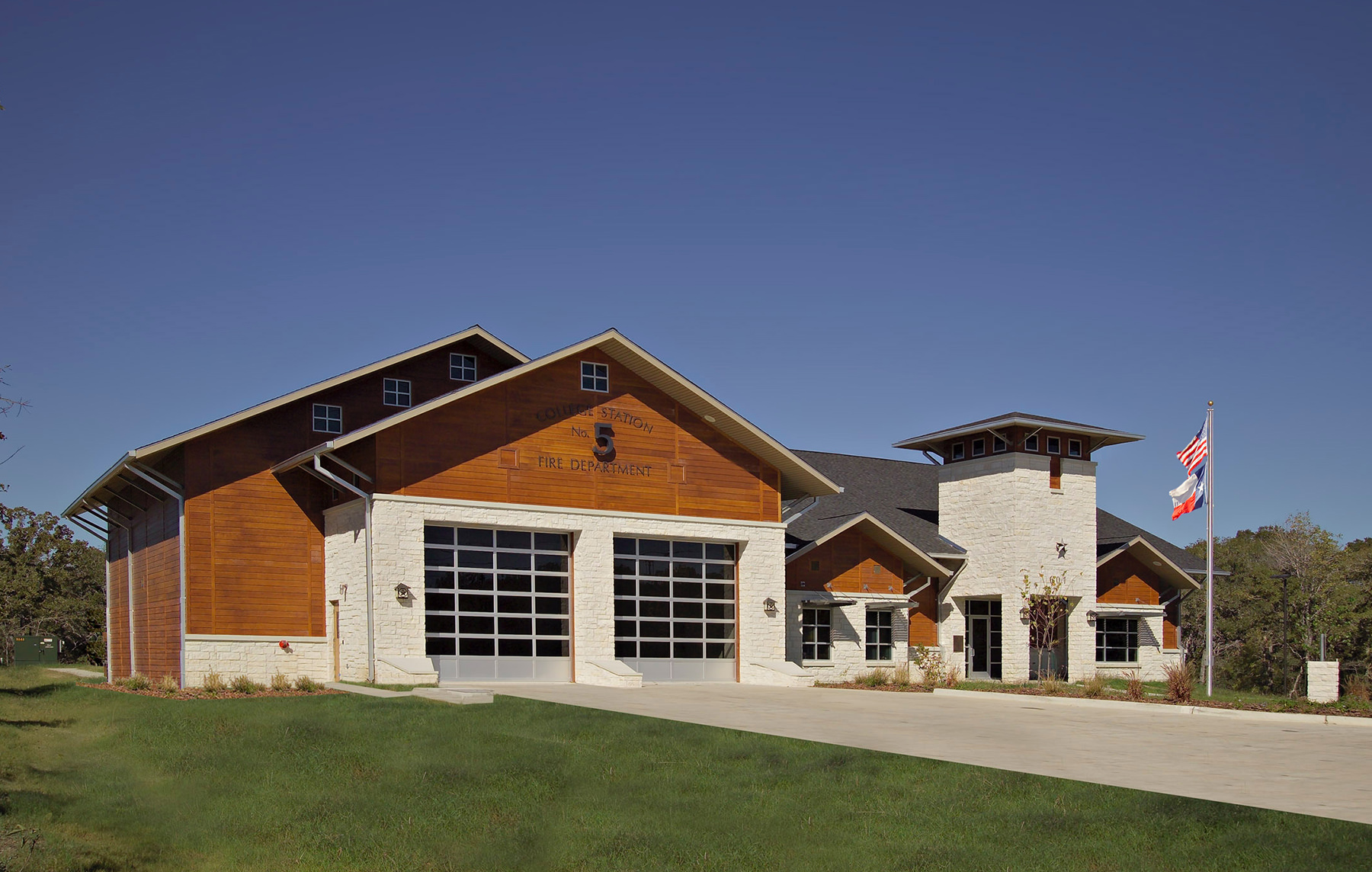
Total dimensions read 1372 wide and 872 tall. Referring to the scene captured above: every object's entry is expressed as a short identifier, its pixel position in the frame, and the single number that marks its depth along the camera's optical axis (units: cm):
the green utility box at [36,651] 5353
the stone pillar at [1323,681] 2455
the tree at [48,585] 5378
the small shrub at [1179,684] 2355
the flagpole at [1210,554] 2852
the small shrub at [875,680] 2883
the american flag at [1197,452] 3014
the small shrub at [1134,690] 2480
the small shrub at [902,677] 2825
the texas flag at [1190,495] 3059
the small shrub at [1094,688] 2640
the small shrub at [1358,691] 2376
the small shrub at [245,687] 2412
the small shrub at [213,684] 2434
